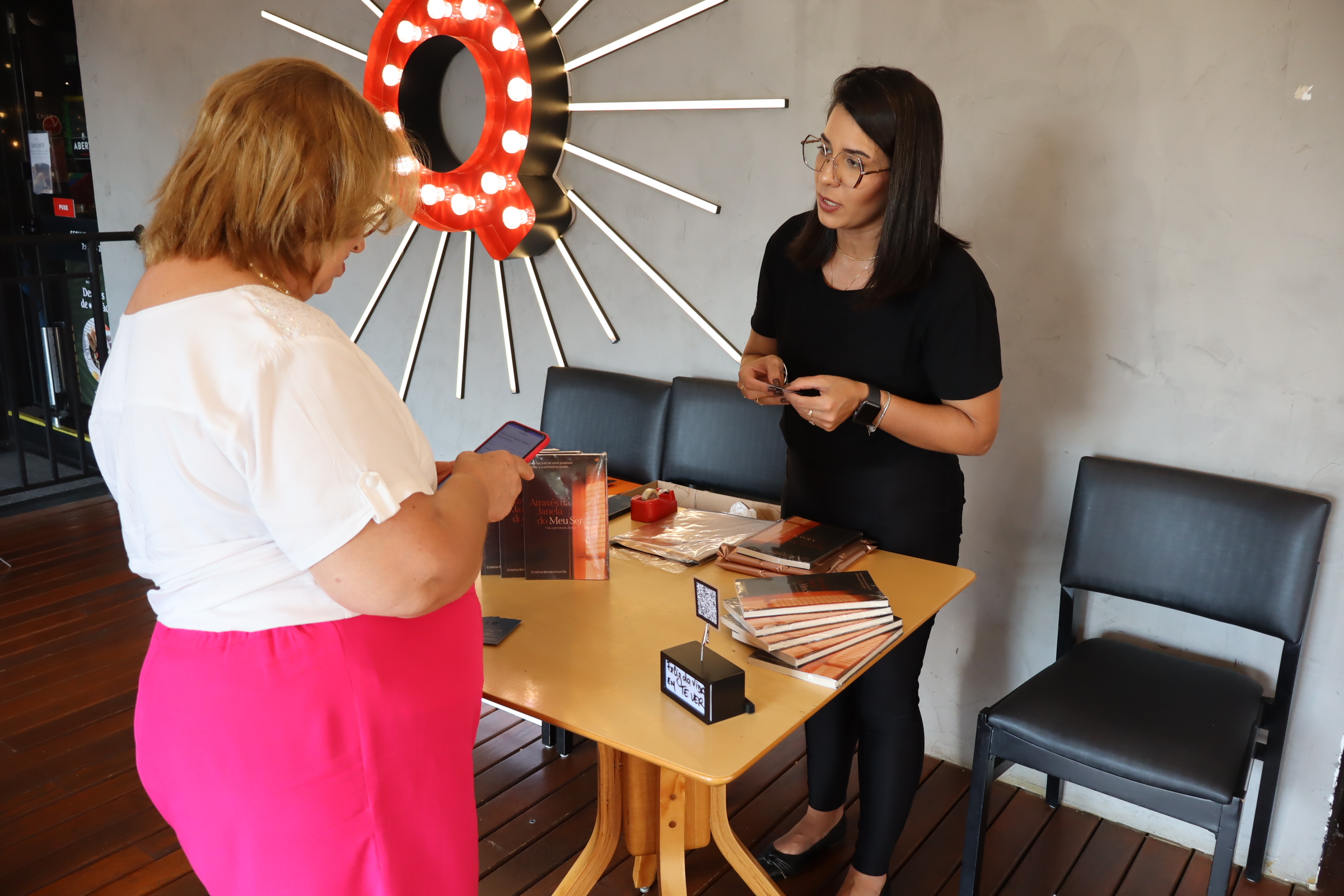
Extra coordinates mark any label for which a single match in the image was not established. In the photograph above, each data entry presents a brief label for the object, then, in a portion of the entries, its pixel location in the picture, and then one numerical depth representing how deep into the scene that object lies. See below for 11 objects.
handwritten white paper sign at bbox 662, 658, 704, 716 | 1.30
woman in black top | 1.73
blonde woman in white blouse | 0.99
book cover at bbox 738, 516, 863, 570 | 1.73
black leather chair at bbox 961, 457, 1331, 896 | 1.73
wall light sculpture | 2.95
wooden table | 1.26
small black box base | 1.28
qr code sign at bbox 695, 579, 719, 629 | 1.41
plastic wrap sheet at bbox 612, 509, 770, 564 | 1.85
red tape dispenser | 2.01
